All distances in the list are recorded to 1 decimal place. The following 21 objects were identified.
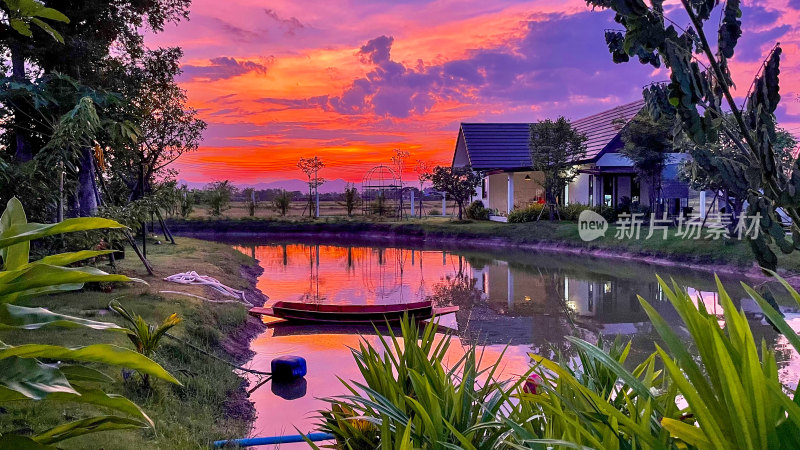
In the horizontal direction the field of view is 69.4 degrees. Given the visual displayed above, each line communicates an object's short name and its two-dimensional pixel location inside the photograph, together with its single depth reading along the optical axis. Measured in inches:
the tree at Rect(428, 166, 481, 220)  1168.2
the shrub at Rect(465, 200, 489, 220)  1173.7
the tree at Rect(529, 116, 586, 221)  937.5
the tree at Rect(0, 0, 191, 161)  369.4
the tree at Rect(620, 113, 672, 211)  803.4
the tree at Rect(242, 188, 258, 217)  1349.7
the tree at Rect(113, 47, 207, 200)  427.2
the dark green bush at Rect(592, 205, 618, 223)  914.1
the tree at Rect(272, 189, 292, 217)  1348.4
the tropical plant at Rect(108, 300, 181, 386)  196.7
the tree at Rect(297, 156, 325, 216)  1491.8
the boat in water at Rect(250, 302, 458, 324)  389.4
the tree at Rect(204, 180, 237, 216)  1264.8
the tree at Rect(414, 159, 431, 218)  1253.3
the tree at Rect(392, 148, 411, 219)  1591.8
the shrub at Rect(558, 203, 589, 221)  960.9
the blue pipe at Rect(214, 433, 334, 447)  168.9
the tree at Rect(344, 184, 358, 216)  1320.1
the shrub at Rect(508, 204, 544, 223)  994.1
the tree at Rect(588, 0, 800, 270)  71.4
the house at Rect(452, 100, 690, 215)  977.5
